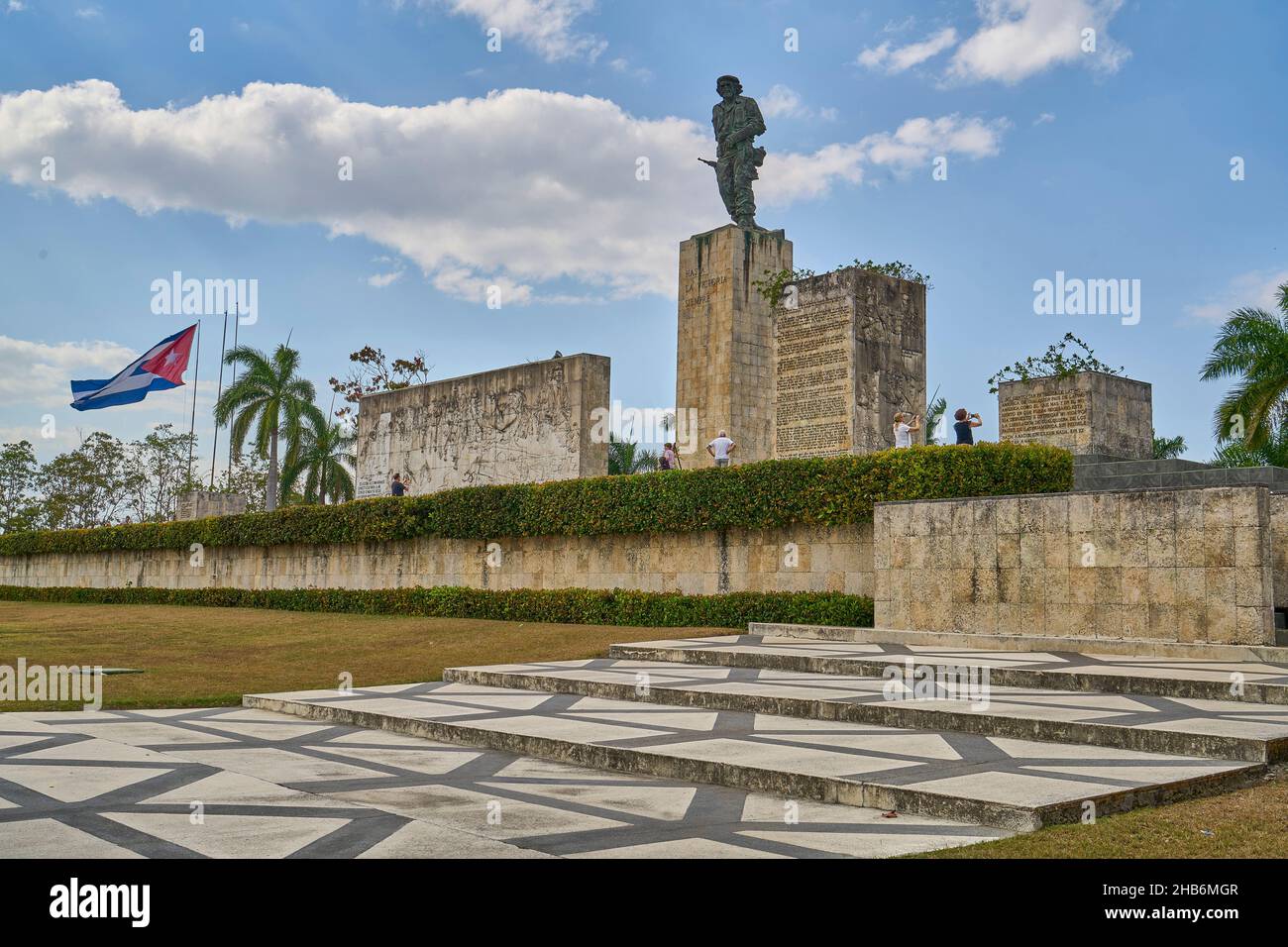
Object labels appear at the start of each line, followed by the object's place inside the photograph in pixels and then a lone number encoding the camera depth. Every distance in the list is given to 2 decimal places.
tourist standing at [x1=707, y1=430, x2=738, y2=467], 16.50
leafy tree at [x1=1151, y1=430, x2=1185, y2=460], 33.31
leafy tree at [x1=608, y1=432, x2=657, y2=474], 33.81
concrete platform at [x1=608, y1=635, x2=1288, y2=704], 6.93
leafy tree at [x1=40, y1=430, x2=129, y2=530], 50.69
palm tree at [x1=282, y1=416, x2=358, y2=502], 38.19
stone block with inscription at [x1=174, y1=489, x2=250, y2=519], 33.62
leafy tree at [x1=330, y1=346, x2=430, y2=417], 40.69
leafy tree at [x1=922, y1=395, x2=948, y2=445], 31.51
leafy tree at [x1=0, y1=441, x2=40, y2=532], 51.44
